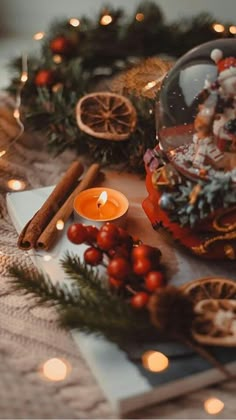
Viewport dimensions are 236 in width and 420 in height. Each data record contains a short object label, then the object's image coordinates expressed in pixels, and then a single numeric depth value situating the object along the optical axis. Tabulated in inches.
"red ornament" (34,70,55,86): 48.1
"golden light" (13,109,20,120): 48.3
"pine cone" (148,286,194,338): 28.0
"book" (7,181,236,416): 28.4
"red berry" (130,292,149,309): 29.6
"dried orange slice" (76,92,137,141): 43.3
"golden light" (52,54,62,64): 50.6
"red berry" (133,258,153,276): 31.8
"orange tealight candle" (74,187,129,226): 38.0
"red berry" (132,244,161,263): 32.2
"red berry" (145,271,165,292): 30.7
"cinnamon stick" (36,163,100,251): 36.9
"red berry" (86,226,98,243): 33.6
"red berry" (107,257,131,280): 31.5
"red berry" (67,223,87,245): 33.2
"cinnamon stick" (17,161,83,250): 37.4
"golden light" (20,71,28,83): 48.9
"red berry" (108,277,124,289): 32.1
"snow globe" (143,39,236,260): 33.3
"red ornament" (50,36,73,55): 50.8
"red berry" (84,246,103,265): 33.1
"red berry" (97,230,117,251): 32.9
